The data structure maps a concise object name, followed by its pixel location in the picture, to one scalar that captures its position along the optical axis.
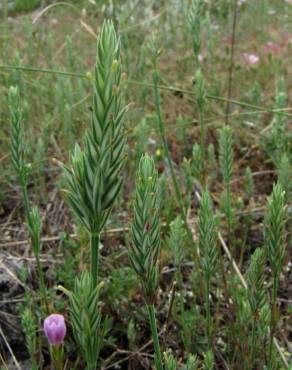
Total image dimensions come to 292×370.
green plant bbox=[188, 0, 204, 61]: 0.37
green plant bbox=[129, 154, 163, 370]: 0.19
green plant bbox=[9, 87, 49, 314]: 0.28
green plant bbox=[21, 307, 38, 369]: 0.28
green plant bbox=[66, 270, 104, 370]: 0.19
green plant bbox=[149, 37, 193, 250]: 0.35
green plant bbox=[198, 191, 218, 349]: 0.26
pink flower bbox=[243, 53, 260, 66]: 0.80
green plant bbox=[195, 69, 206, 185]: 0.36
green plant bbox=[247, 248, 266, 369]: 0.24
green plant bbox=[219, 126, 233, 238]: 0.33
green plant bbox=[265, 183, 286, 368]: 0.24
